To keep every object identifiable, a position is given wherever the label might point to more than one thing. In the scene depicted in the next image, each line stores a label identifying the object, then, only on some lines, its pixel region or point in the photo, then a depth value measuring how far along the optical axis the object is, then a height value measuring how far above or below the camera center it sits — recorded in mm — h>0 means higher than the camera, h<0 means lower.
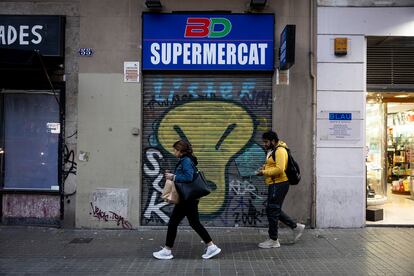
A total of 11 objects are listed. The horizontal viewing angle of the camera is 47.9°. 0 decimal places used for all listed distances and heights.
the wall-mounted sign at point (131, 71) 9039 +1393
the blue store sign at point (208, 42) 9016 +1964
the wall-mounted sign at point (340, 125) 9008 +381
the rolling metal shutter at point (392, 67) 9516 +1601
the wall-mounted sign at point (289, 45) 7992 +1718
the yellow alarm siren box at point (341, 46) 8977 +1904
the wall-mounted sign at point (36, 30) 8828 +2122
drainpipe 8953 +1339
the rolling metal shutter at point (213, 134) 9094 +182
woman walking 6824 -1013
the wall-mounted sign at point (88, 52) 9055 +1755
